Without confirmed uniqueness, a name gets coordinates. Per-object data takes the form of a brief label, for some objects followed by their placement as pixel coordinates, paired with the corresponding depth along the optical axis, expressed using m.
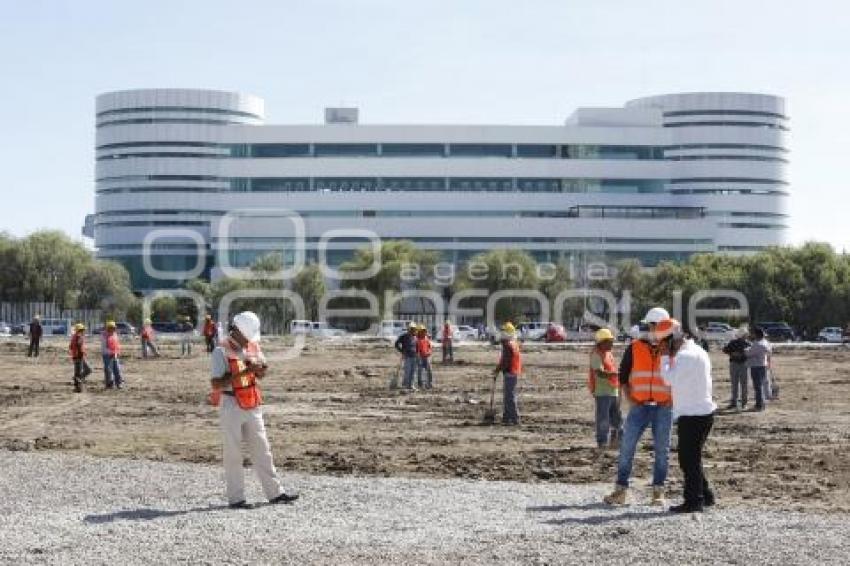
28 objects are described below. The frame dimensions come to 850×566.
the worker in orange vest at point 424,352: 35.62
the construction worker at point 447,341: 51.88
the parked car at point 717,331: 84.43
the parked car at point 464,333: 96.75
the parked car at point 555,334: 89.31
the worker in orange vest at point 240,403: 13.63
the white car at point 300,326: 99.62
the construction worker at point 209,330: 52.38
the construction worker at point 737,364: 28.31
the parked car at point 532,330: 94.88
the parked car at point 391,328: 92.04
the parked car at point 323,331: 97.39
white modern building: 143.38
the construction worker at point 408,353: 35.12
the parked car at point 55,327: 97.85
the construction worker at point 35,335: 55.44
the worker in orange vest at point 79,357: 33.78
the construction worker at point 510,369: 23.73
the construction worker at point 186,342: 59.56
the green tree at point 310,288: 112.38
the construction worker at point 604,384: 19.53
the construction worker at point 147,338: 53.84
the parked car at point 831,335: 97.00
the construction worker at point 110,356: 33.53
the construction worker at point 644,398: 14.05
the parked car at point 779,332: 97.16
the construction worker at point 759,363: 28.34
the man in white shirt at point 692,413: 13.40
